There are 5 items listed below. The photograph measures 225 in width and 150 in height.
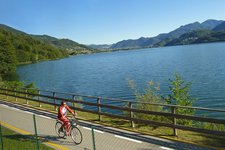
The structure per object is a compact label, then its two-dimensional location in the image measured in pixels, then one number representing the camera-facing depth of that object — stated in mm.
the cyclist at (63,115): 7259
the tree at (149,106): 9086
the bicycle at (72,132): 6840
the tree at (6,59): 49207
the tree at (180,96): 9679
